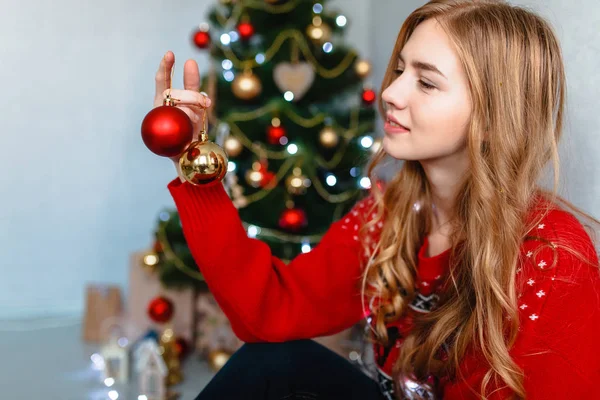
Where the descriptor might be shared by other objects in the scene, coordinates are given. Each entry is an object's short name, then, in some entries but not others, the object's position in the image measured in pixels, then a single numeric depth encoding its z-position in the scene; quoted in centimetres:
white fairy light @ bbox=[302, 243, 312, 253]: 195
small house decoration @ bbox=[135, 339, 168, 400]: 182
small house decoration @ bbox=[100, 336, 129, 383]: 196
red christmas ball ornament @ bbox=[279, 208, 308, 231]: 189
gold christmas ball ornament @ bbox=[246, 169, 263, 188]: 195
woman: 94
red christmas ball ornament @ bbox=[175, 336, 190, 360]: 210
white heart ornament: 202
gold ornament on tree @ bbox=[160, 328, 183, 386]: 192
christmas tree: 197
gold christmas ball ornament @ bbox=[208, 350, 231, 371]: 201
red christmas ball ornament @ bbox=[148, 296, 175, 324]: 204
